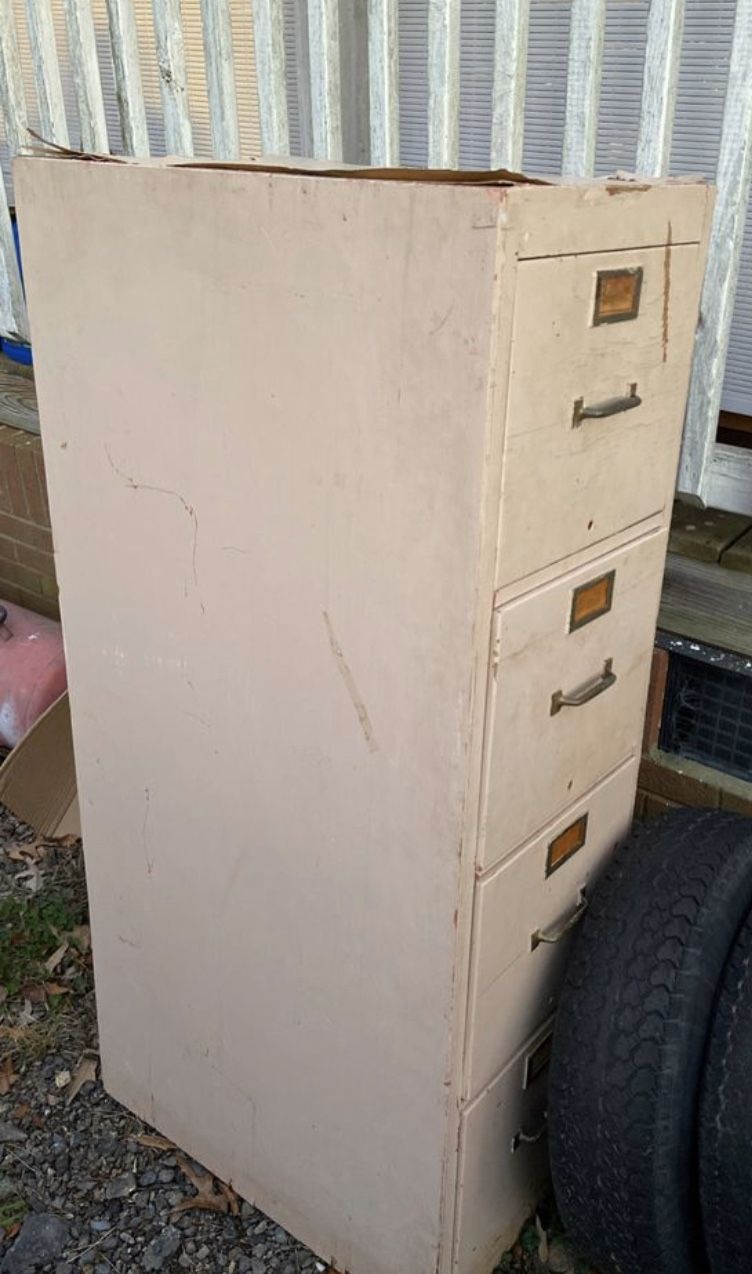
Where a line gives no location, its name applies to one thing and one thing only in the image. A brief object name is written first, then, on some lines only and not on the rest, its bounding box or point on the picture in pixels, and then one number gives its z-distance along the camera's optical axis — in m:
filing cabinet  1.37
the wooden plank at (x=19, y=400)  3.63
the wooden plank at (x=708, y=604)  2.28
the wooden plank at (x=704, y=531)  2.42
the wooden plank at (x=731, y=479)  2.34
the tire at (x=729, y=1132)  1.61
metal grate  2.35
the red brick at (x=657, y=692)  2.42
